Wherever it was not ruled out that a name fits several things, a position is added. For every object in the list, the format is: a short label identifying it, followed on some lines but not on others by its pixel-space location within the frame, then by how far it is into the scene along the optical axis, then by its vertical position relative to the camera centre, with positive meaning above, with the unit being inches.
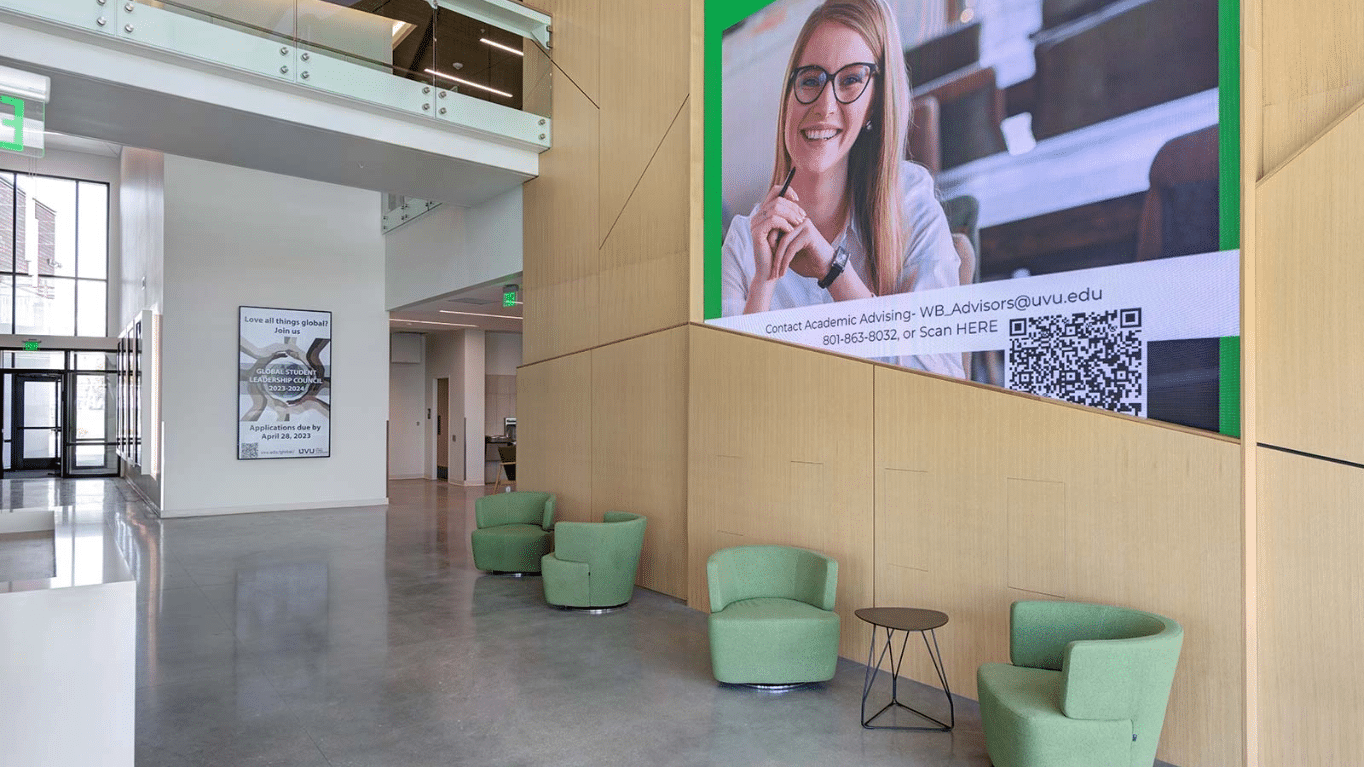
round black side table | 179.8 -50.5
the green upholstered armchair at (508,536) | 337.1 -59.3
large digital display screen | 164.7 +47.2
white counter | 121.4 -41.5
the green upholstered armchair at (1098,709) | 143.0 -55.2
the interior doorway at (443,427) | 762.8 -36.4
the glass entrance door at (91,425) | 823.1 -39.6
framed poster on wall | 539.2 +1.1
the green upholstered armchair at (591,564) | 283.7 -59.6
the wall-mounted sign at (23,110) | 250.5 +85.8
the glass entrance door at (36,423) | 818.2 -38.2
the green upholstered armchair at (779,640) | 204.8 -61.0
